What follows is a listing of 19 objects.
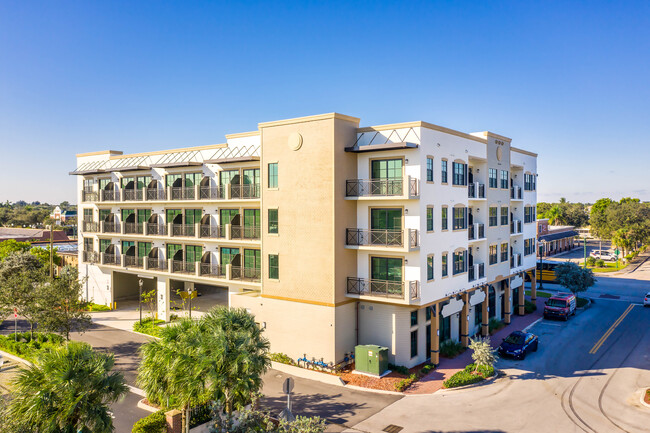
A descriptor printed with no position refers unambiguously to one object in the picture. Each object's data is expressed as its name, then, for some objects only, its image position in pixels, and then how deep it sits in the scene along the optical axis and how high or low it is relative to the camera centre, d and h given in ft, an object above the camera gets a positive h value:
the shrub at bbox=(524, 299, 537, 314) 131.97 -26.81
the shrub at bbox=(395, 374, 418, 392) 74.23 -28.09
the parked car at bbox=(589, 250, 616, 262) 255.74 -22.34
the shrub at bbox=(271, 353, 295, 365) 86.74 -27.24
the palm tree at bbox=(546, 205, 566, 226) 427.74 +3.23
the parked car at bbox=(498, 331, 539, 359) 89.20 -26.16
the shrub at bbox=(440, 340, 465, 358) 92.12 -27.62
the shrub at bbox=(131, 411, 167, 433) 53.93 -25.18
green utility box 78.79 -25.17
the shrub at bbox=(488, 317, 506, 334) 112.27 -27.50
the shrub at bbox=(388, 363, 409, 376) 80.74 -27.68
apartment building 83.71 -1.89
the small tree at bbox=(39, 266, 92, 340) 88.33 -16.75
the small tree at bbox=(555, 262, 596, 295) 137.59 -18.66
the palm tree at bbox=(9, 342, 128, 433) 40.96 -16.47
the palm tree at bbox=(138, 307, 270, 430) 49.01 -16.24
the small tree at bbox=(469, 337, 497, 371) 77.87 -24.05
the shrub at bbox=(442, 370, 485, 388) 74.95 -27.82
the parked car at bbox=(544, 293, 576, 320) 120.98 -24.65
